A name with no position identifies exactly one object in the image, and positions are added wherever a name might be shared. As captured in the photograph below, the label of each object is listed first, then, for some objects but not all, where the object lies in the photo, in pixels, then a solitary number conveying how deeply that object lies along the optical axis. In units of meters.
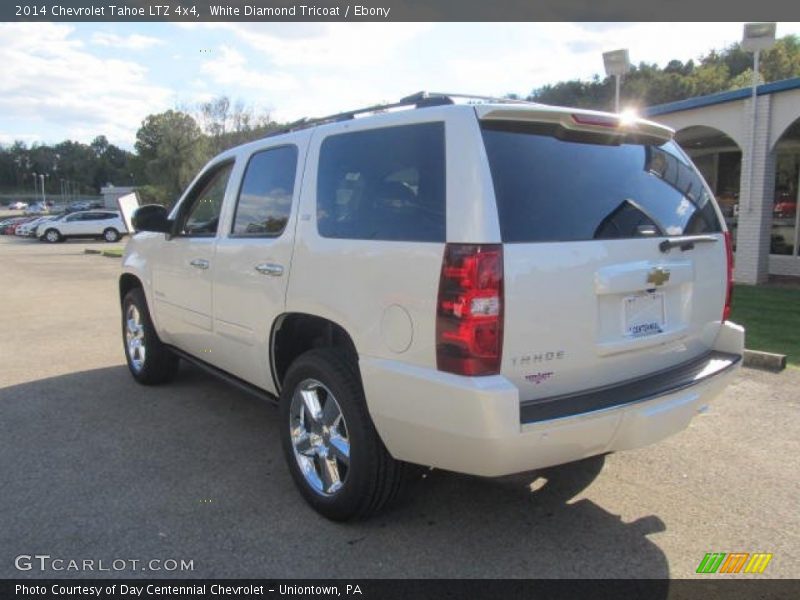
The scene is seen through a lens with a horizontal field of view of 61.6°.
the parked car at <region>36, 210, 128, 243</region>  35.72
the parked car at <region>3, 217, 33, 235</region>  46.36
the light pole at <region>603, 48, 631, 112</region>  13.76
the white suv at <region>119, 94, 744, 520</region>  2.73
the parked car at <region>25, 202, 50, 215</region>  85.26
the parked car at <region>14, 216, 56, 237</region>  39.57
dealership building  11.52
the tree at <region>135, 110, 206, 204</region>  57.03
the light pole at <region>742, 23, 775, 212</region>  11.16
